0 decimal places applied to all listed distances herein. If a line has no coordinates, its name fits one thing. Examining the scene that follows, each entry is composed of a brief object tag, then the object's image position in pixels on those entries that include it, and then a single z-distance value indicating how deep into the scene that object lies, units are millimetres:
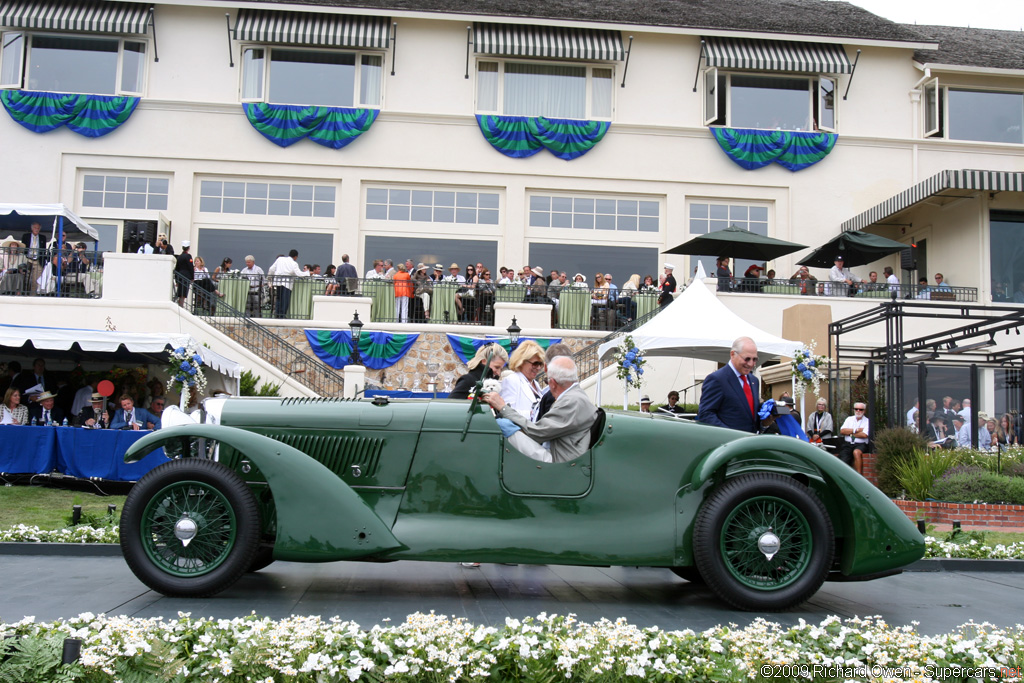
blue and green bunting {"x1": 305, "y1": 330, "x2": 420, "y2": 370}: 20078
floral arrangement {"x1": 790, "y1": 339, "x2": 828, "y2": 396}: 14344
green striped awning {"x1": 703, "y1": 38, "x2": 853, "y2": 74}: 25484
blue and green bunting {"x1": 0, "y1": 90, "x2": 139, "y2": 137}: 24391
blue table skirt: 13312
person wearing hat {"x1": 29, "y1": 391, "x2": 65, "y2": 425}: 15070
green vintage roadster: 5250
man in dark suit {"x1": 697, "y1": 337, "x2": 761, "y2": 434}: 6301
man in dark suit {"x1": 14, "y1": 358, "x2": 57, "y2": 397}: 16109
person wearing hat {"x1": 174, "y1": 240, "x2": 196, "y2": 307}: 19422
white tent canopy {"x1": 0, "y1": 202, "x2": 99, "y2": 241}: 18969
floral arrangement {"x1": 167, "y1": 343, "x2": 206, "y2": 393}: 15086
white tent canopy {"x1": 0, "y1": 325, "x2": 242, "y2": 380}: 14539
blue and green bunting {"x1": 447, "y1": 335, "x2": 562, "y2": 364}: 20219
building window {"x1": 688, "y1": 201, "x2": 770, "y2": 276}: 25953
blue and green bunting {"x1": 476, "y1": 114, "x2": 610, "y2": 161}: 25359
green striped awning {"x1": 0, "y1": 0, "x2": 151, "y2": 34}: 24312
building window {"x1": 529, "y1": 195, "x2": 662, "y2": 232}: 25781
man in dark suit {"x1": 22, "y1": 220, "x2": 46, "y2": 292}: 19156
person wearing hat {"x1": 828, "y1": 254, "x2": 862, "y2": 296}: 22031
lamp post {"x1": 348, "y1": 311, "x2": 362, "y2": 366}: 18969
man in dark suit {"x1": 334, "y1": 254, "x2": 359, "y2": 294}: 21078
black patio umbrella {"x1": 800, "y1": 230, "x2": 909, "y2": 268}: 20844
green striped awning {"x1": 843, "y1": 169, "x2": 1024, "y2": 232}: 22722
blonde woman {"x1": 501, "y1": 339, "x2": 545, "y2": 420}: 6949
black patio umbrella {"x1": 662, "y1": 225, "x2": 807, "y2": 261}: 19984
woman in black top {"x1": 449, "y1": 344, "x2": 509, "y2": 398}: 7273
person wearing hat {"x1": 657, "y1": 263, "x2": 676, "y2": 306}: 20422
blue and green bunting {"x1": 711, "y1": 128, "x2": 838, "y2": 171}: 25672
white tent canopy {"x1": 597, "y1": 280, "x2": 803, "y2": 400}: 14461
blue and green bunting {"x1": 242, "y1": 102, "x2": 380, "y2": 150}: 24812
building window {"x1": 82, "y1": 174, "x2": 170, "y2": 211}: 24812
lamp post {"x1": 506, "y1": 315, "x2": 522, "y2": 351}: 18797
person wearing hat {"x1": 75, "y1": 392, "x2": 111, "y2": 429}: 15020
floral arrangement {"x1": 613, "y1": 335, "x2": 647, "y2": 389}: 14916
